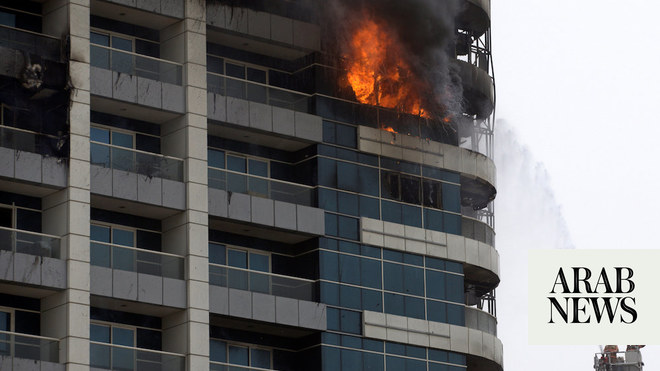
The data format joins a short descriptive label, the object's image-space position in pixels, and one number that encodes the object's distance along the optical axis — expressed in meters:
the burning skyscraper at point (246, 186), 68.25
